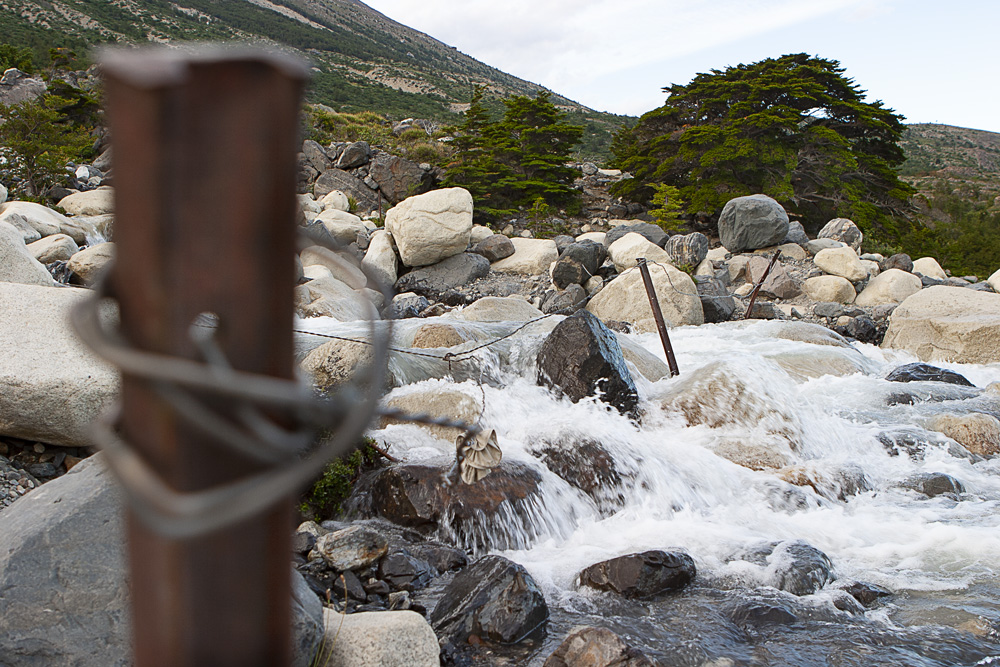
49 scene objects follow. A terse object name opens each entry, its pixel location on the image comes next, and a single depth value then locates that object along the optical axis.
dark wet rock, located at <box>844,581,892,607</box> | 4.45
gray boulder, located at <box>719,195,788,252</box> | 17.69
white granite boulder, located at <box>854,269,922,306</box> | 14.78
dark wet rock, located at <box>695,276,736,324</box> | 13.62
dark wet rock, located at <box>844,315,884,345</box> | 13.09
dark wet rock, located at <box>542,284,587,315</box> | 13.46
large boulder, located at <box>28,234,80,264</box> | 11.09
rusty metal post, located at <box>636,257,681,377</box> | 8.84
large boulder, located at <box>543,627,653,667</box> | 3.33
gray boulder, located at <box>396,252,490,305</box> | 16.12
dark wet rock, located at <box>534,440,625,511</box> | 5.77
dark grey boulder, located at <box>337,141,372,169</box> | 23.84
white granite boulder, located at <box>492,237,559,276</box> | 16.75
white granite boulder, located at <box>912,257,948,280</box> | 17.95
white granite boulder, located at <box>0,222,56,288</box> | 6.79
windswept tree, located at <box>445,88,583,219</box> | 23.08
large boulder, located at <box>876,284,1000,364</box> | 11.26
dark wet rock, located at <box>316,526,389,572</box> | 4.28
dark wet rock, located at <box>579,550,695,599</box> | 4.43
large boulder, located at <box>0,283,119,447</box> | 4.53
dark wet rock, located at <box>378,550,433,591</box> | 4.35
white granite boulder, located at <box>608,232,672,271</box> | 15.39
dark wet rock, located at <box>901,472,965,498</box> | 6.39
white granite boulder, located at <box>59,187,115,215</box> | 16.39
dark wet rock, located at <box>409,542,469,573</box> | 4.66
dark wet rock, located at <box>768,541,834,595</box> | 4.55
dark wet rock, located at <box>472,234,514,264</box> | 17.42
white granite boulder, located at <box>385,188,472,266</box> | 16.30
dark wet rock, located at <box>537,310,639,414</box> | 7.14
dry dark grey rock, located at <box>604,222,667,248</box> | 17.92
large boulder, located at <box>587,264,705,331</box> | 12.66
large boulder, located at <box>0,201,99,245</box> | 12.58
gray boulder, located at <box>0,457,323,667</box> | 2.72
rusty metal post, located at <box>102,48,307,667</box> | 0.64
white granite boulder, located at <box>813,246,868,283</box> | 15.98
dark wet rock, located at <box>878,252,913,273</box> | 17.05
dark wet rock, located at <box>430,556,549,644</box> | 3.81
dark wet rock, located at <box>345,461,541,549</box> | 5.06
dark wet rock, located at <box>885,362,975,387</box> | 9.75
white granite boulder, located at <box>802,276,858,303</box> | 15.11
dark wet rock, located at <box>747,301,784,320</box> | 14.09
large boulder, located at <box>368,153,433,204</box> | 23.28
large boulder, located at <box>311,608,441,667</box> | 3.07
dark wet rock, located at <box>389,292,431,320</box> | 13.86
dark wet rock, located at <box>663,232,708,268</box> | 16.61
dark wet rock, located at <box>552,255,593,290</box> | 14.70
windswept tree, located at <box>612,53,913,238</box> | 21.55
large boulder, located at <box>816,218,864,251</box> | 19.06
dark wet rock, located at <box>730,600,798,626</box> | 4.15
